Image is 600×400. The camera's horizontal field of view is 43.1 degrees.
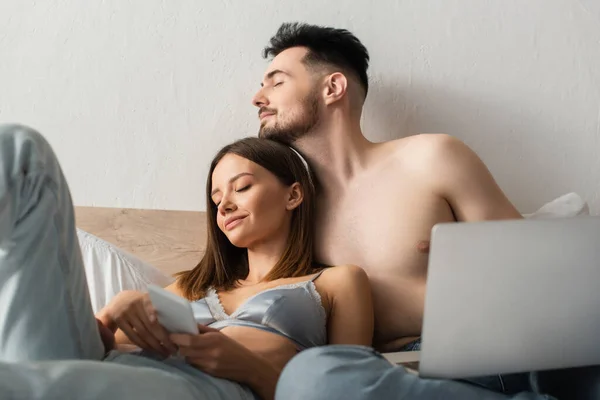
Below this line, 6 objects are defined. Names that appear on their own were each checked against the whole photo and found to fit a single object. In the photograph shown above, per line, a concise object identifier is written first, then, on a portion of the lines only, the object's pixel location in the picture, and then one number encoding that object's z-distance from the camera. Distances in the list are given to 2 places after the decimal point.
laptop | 0.89
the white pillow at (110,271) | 1.61
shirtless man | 1.55
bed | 1.82
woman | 0.97
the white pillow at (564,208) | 1.69
